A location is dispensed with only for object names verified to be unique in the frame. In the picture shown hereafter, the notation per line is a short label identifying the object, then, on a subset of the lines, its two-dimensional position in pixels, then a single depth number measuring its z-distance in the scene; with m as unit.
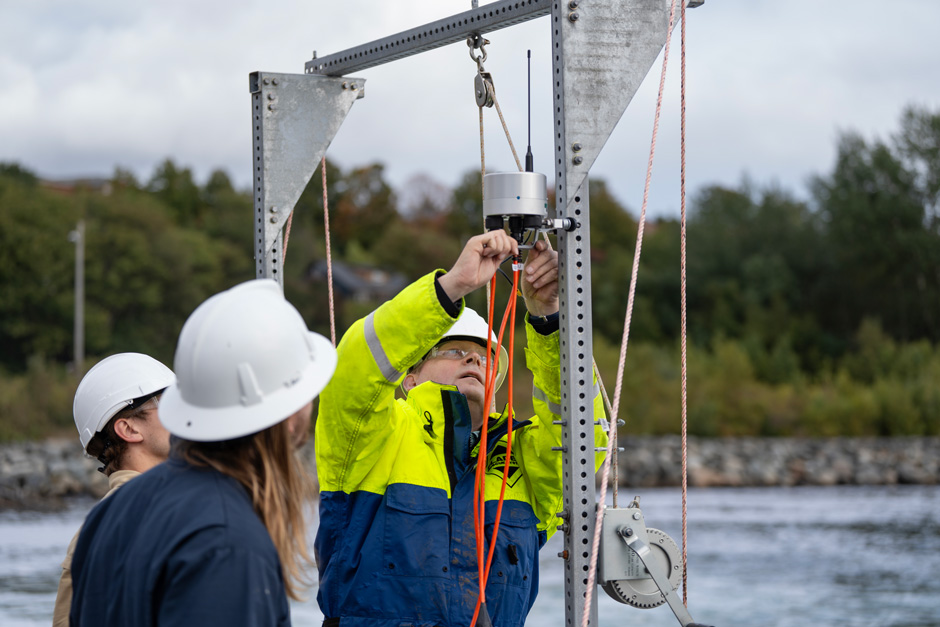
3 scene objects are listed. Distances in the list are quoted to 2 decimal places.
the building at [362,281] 53.06
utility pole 38.56
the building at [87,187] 49.34
